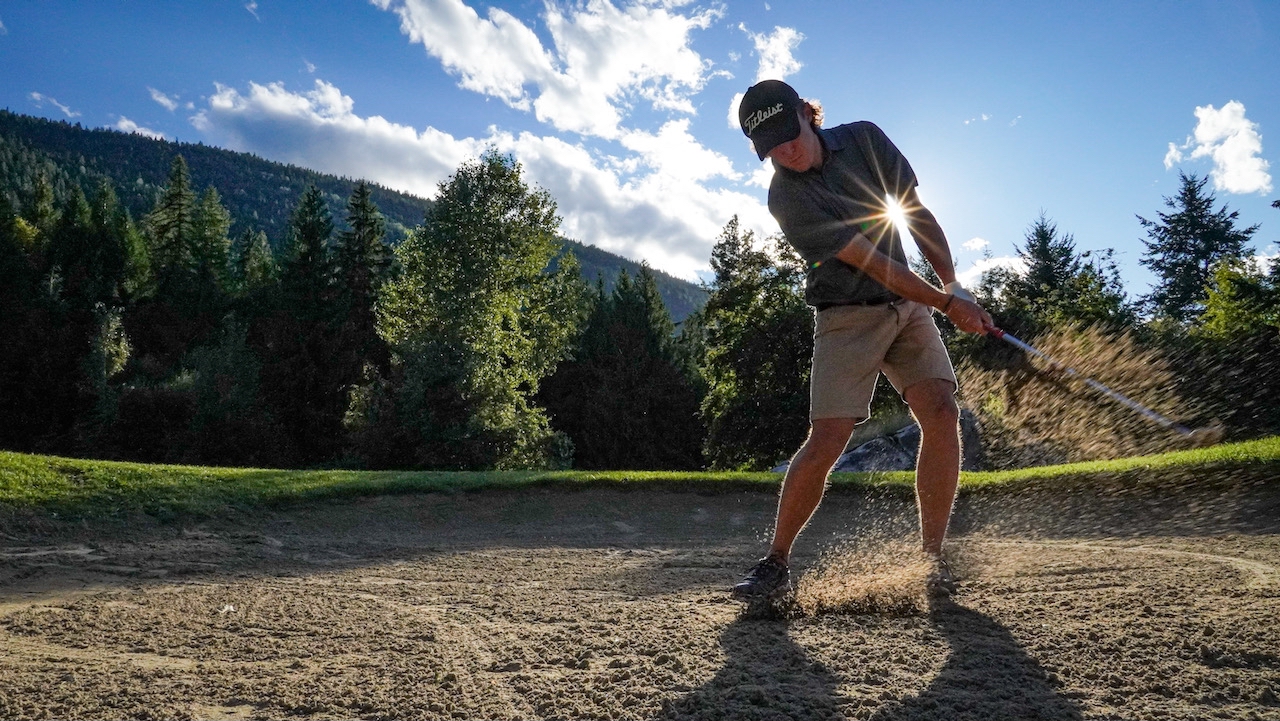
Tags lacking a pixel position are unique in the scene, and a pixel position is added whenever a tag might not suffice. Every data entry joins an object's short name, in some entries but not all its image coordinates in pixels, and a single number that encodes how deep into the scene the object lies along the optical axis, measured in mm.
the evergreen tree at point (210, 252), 50812
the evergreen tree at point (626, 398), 48219
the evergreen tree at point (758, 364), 26828
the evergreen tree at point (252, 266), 53906
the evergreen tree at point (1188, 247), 47781
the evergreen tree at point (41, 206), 68062
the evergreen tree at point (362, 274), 42094
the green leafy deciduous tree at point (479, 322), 26906
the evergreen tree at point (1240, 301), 25500
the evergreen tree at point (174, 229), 53378
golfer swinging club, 3475
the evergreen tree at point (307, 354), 40500
